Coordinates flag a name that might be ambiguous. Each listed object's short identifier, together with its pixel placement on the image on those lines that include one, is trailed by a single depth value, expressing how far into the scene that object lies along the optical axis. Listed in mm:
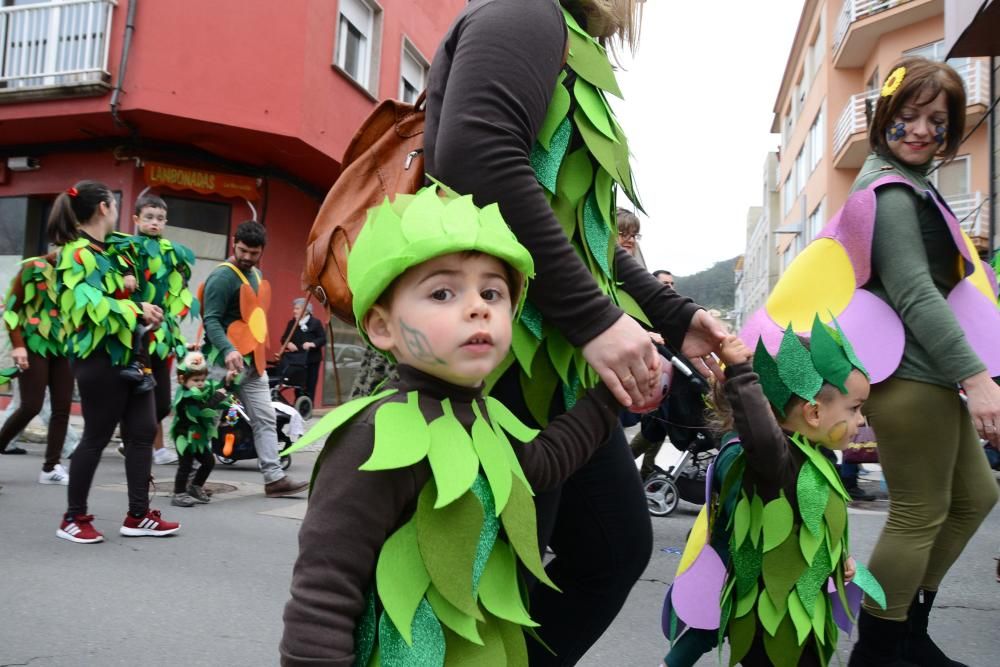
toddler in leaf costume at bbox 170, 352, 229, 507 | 4926
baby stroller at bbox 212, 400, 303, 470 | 6449
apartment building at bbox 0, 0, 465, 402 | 10555
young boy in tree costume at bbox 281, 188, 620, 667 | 1226
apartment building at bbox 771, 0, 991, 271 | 18000
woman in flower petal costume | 2279
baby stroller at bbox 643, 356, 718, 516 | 5105
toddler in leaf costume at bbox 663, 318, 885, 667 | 1943
